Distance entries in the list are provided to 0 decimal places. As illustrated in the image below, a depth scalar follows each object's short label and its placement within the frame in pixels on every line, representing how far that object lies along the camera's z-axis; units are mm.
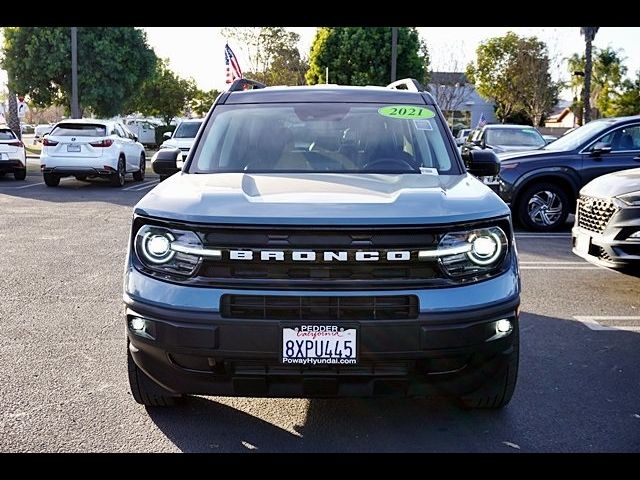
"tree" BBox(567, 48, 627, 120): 52812
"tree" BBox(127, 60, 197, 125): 49438
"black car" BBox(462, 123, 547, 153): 15461
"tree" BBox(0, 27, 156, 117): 27484
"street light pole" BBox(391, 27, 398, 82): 22419
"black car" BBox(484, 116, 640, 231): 10578
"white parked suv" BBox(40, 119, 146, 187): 16578
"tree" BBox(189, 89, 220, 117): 51688
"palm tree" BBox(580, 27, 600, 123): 30469
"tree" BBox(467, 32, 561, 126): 46656
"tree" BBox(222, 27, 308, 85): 40844
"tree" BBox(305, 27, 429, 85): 33750
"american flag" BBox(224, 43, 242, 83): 26156
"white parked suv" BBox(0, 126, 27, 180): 18203
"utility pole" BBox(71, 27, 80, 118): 23156
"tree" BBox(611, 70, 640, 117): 47875
